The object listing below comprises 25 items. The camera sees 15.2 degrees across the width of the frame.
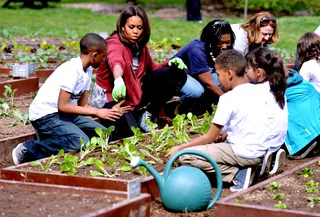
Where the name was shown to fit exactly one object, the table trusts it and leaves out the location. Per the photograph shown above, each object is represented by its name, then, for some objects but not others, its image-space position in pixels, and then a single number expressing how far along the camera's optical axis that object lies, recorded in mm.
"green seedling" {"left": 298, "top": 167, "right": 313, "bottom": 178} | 9285
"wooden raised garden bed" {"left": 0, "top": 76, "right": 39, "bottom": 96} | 13880
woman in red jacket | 10985
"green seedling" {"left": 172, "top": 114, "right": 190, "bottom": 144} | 10207
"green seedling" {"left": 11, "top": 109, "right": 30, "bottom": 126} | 11646
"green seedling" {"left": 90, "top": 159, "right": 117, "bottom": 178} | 8584
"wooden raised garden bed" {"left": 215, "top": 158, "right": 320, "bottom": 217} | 7562
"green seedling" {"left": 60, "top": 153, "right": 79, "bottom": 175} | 8740
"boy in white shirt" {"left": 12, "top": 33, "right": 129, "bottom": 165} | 9840
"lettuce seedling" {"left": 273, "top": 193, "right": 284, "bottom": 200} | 8196
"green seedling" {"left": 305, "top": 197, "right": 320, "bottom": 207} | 8024
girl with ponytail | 9457
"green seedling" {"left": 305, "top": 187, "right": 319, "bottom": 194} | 8507
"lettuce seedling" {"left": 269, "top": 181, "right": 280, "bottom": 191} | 8589
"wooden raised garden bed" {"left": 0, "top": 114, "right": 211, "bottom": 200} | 8473
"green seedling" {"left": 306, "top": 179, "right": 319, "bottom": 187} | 8790
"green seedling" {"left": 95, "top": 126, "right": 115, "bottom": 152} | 9852
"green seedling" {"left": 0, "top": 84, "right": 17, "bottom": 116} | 12346
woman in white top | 12257
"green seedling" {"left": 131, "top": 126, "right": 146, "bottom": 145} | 10068
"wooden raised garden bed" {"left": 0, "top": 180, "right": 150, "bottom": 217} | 7457
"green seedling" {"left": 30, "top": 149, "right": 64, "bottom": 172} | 8880
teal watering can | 7973
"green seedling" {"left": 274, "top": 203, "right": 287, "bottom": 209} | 7651
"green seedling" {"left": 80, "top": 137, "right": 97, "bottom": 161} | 9461
